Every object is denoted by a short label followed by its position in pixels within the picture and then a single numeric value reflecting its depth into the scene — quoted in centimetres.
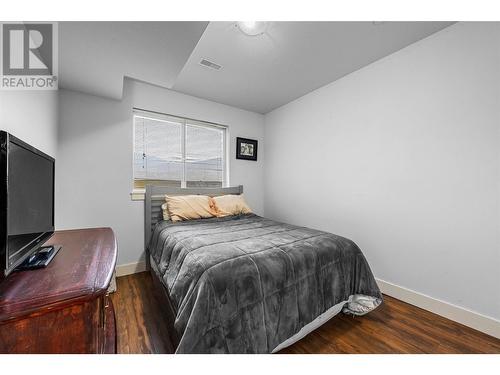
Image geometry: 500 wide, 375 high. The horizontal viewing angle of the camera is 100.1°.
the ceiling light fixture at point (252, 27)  170
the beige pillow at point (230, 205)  277
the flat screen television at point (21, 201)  72
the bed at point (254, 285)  113
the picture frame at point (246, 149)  346
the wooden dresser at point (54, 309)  65
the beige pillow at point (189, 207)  249
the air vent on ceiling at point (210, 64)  224
